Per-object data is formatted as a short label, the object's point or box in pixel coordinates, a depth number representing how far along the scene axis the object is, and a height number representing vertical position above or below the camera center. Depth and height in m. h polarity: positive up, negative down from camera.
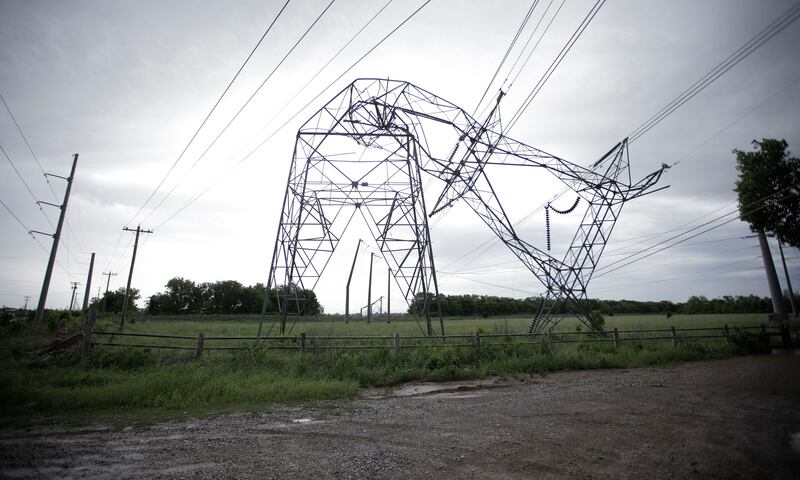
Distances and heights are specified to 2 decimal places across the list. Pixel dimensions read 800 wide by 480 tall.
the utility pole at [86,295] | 38.75 +2.67
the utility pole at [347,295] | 40.50 +2.22
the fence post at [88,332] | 12.26 -0.41
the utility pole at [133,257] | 31.35 +5.80
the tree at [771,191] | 22.00 +7.36
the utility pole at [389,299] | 44.91 +1.90
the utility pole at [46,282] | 20.34 +2.23
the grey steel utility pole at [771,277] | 23.50 +1.91
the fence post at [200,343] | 13.39 -0.95
